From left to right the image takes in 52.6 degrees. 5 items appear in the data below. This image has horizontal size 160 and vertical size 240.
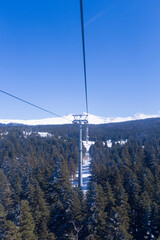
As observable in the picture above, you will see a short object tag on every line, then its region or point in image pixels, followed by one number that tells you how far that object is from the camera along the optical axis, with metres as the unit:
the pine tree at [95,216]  18.09
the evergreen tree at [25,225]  16.55
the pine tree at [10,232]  15.17
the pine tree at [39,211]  18.71
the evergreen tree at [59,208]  21.11
